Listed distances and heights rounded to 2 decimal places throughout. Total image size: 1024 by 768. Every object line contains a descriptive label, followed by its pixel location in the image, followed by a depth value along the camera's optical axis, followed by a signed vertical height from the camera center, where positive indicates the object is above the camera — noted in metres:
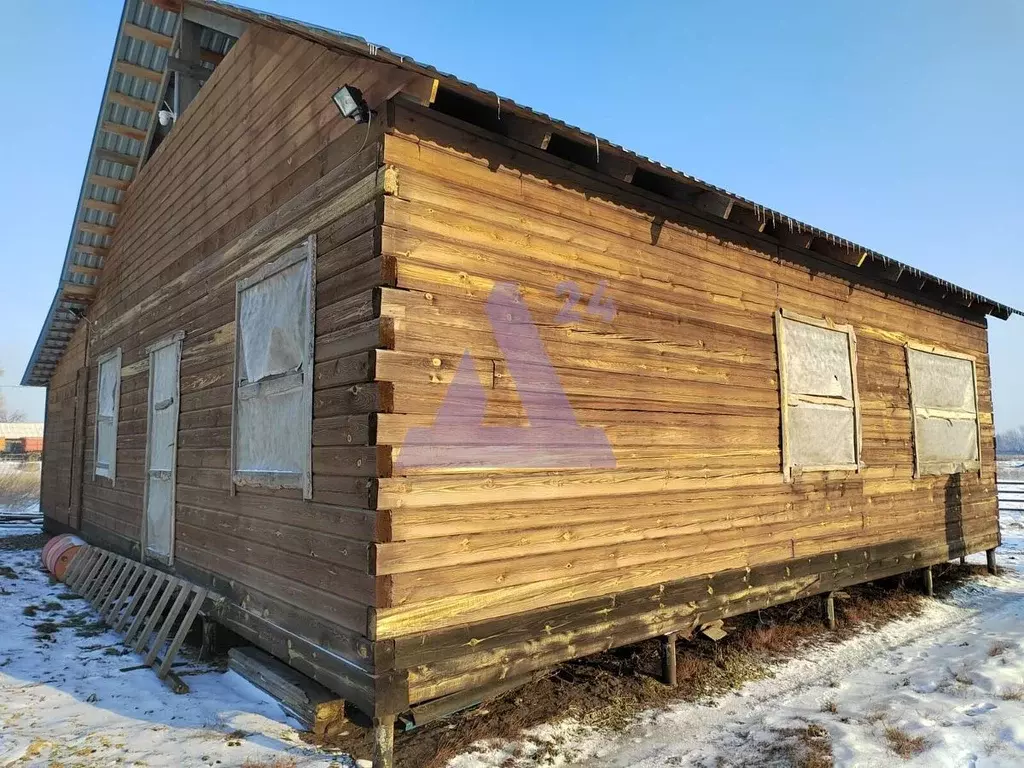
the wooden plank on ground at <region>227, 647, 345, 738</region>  4.79 -1.81
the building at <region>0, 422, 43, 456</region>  54.76 -0.23
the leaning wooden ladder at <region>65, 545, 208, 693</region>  6.30 -1.78
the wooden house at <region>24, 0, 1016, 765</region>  4.66 +0.54
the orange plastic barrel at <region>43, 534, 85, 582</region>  10.64 -1.75
